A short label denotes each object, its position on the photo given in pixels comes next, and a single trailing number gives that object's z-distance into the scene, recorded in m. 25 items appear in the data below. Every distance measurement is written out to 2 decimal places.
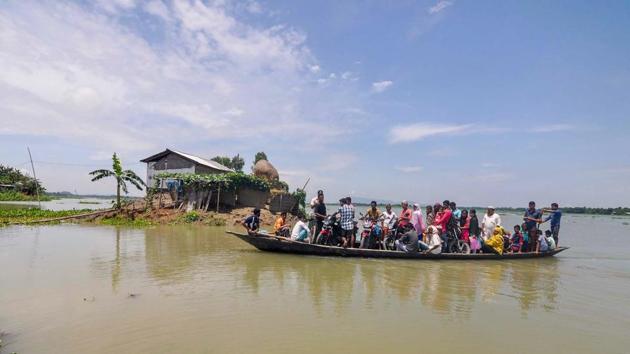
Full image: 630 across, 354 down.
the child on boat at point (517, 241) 12.11
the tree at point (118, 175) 19.83
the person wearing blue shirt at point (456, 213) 11.27
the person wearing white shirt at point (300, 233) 10.58
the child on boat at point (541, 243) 12.22
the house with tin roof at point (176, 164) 22.91
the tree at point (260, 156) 37.31
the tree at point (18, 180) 42.69
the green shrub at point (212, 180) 20.02
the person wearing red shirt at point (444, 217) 10.55
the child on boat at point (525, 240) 12.27
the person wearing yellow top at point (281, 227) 11.05
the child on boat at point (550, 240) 12.58
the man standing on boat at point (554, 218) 12.13
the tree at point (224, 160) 39.28
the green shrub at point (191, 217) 18.99
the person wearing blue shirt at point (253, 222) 10.59
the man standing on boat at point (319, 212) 9.99
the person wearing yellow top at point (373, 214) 11.05
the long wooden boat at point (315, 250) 10.22
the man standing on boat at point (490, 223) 11.39
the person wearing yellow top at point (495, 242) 11.30
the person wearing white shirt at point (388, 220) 11.16
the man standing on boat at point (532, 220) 11.76
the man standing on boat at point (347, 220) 10.40
